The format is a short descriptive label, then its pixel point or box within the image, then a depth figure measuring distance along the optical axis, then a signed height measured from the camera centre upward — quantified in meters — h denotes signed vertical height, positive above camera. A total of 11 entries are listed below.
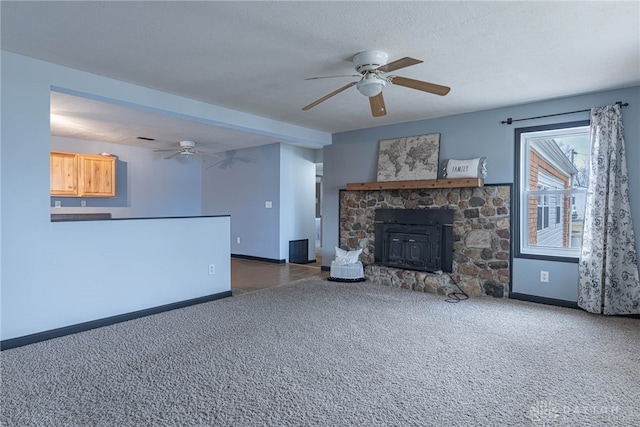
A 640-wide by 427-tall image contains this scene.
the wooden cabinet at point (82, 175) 6.00 +0.56
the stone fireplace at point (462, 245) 4.37 -0.45
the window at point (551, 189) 4.06 +0.25
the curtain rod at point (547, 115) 3.61 +1.07
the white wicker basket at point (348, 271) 5.20 -0.91
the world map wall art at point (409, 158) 4.86 +0.72
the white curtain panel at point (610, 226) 3.59 -0.16
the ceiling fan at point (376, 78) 2.78 +1.05
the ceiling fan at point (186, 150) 6.51 +1.11
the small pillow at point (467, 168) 4.43 +0.52
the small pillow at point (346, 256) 5.29 -0.71
